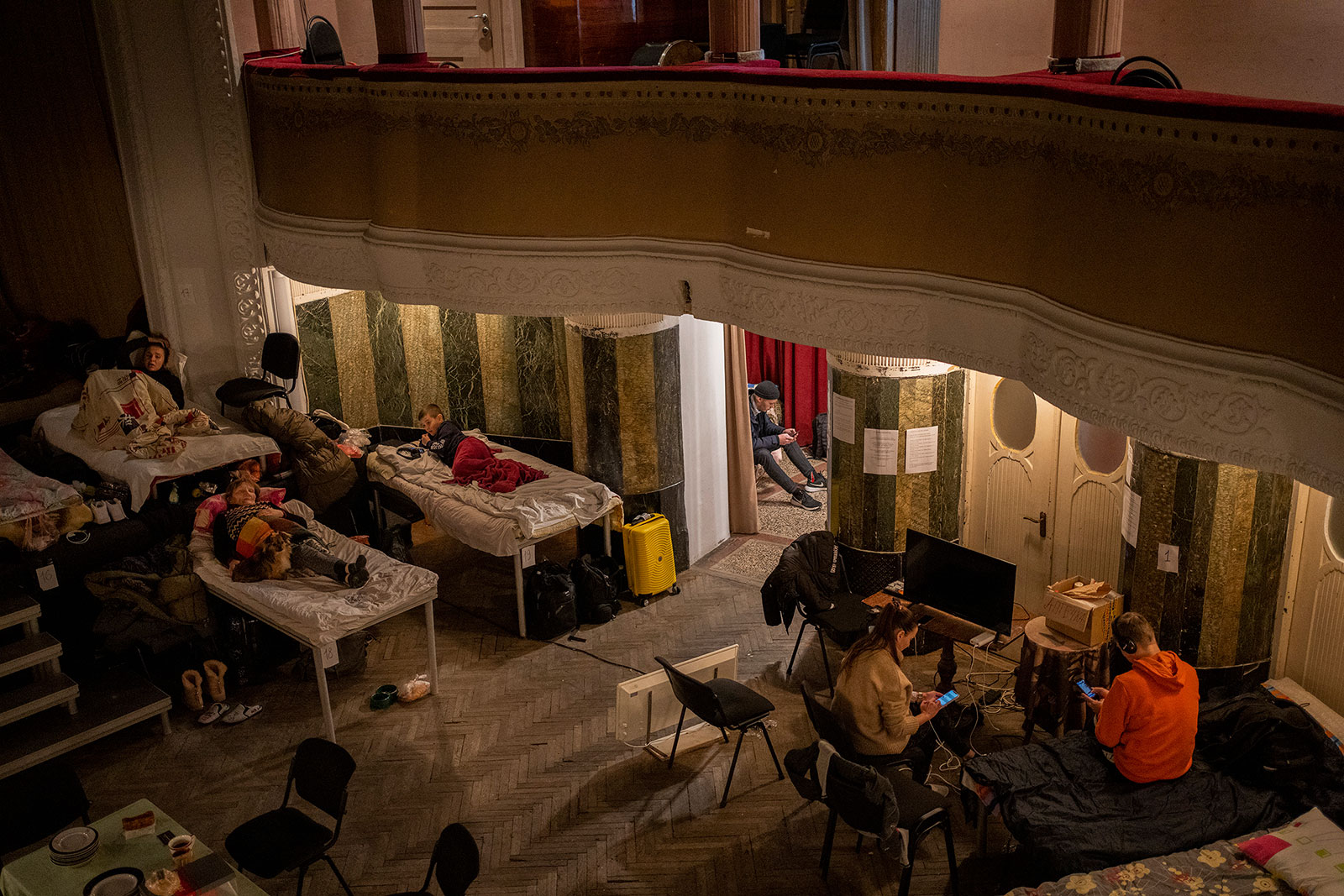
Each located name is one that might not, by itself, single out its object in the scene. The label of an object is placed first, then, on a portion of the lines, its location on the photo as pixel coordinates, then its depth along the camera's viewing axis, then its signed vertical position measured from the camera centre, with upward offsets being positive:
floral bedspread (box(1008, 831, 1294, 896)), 5.80 -4.03
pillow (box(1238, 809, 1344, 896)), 5.63 -3.89
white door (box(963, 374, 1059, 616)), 8.90 -3.27
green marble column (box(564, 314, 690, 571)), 9.77 -2.87
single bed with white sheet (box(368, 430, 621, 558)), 9.30 -3.50
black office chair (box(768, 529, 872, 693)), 8.62 -3.92
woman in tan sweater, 6.67 -3.57
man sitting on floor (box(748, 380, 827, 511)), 12.09 -3.92
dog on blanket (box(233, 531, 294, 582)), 8.27 -3.35
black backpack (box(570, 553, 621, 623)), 9.73 -4.26
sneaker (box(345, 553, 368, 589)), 8.21 -3.42
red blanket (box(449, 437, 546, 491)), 9.95 -3.36
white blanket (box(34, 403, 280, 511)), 8.78 -2.84
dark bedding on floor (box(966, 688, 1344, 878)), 6.23 -4.03
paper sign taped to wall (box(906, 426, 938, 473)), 9.04 -3.00
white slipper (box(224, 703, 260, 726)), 8.38 -4.42
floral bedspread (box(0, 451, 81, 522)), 8.26 -2.87
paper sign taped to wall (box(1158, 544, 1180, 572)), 7.70 -3.29
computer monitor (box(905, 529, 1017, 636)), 7.92 -3.58
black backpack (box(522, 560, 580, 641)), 9.48 -4.23
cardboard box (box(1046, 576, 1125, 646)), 7.74 -3.63
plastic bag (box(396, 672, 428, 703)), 8.62 -4.42
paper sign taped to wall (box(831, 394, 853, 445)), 9.20 -2.80
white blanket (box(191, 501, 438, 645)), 7.83 -3.51
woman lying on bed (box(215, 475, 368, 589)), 8.28 -3.27
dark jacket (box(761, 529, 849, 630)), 8.71 -3.80
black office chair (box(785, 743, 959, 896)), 6.16 -3.94
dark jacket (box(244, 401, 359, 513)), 9.71 -3.06
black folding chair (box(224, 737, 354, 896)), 6.18 -3.93
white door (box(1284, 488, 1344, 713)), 7.37 -3.51
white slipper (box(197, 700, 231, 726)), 8.37 -4.40
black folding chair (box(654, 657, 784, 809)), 7.18 -3.94
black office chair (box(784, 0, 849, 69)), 7.82 +0.09
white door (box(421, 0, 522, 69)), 10.07 +0.20
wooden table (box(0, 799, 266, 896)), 5.72 -3.76
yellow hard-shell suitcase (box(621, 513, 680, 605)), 9.99 -4.10
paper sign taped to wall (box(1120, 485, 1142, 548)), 7.87 -3.11
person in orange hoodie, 6.40 -3.55
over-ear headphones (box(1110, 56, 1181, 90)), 4.97 -0.19
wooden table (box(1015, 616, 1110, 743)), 7.80 -4.08
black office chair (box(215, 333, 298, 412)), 9.78 -2.44
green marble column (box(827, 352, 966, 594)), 8.94 -3.15
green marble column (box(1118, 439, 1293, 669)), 7.46 -3.23
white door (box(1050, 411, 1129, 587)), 8.40 -3.26
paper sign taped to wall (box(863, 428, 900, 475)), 9.07 -3.02
